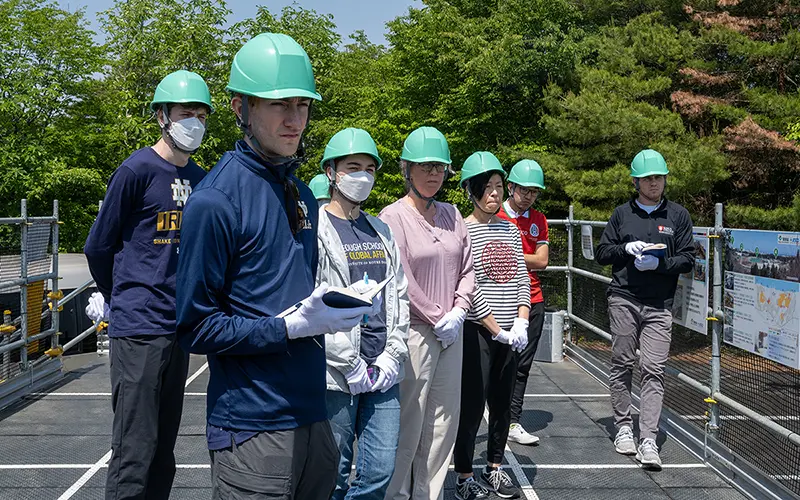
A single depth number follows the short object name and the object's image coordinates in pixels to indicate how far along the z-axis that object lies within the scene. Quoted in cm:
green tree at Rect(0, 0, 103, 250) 2477
